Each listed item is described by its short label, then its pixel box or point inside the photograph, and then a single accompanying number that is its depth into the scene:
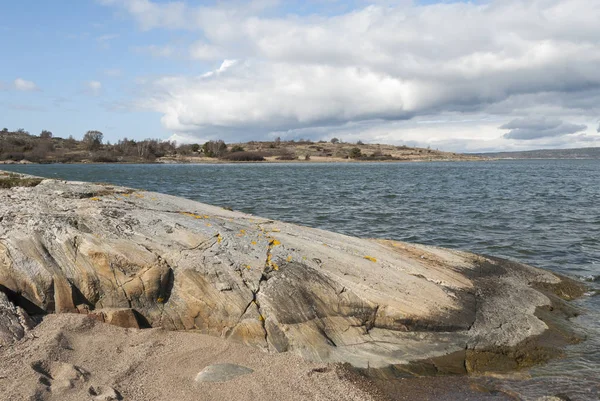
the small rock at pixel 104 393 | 5.82
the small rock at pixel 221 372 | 6.67
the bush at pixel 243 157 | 144.88
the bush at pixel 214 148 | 157.09
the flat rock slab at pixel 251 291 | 7.92
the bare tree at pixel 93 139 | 155.00
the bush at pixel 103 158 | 137.12
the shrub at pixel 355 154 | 158.24
